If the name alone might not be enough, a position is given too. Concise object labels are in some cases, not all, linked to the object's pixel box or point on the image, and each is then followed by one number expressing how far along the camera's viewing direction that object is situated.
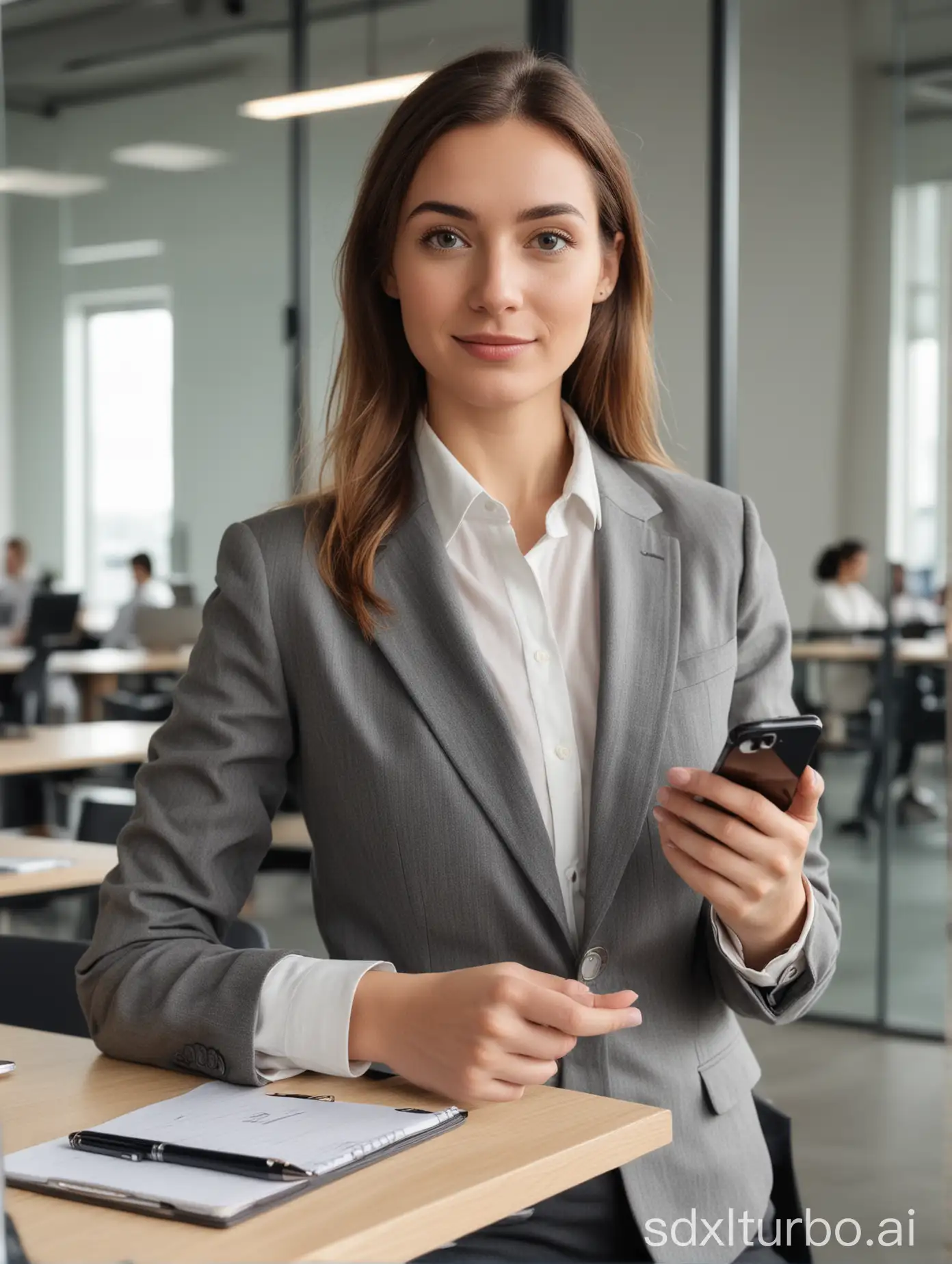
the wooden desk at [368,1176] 1.02
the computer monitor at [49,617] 8.05
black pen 1.09
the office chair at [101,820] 3.04
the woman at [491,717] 1.46
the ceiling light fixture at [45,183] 7.72
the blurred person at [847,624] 4.95
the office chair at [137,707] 6.15
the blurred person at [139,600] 7.83
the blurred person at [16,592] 8.71
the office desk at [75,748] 4.16
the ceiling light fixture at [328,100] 5.83
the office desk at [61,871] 2.66
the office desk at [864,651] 4.99
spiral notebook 1.06
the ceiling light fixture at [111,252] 7.34
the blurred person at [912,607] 4.90
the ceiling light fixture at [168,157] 6.93
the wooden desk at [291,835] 4.12
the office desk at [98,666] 7.55
